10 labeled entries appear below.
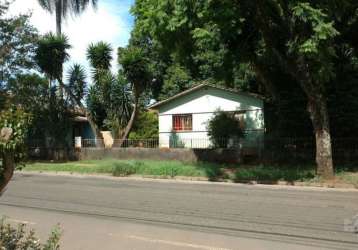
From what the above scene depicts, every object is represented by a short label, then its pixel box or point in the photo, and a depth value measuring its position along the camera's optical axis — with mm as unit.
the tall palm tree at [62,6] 39031
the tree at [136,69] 30719
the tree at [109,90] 34062
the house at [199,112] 30641
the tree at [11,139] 4762
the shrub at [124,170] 23781
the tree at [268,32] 17516
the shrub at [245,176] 20319
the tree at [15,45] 32094
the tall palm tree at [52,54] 32531
